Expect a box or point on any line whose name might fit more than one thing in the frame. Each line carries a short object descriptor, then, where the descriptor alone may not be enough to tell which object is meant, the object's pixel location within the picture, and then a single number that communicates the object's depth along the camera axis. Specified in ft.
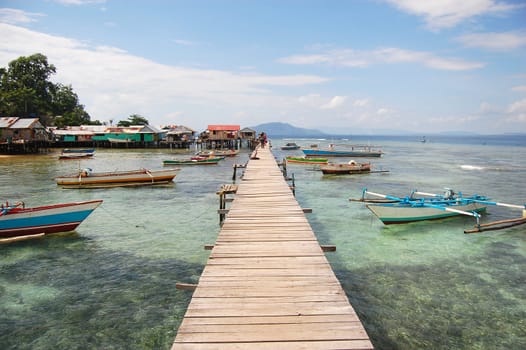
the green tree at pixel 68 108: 272.04
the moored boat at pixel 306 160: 136.77
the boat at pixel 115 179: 78.95
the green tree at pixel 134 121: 321.62
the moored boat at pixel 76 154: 157.38
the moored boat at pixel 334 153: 177.16
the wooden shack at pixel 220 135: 246.68
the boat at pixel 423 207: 45.11
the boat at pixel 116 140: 233.88
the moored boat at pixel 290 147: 251.66
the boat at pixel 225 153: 177.37
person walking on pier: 165.32
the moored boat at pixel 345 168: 104.88
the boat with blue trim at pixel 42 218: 39.78
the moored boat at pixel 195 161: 132.67
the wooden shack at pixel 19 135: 183.01
